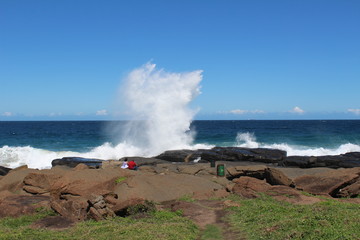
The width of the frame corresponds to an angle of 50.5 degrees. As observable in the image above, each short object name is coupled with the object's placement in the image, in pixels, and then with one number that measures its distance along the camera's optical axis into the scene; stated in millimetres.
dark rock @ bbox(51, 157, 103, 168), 30272
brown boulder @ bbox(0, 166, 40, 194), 18592
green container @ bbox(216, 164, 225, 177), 21219
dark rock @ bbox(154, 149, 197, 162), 32338
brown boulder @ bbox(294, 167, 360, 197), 17109
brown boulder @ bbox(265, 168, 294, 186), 18688
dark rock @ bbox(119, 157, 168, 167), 29031
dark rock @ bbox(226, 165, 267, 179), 20531
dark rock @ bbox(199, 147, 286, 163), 31469
